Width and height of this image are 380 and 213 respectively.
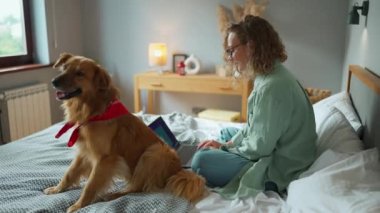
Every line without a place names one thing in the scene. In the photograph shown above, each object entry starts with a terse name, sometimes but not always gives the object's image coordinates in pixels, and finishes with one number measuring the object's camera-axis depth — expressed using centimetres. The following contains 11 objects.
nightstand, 329
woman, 152
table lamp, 355
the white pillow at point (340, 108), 174
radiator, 304
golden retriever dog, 146
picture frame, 373
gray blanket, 130
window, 327
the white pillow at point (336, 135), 142
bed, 109
